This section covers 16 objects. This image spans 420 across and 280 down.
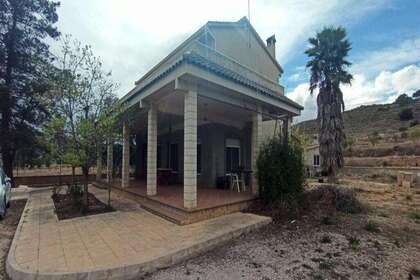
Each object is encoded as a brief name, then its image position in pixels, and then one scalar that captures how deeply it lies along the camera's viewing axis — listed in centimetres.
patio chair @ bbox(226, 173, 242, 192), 975
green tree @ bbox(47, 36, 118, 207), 679
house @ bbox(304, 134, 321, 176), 2566
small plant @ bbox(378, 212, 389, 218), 733
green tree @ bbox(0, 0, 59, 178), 1276
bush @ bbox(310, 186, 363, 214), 768
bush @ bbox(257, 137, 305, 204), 751
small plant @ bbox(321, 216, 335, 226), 623
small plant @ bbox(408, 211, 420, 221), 721
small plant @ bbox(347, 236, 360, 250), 481
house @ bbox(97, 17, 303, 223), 609
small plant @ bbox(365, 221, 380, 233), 583
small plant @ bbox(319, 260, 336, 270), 392
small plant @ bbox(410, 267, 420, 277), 378
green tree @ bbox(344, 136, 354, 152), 3416
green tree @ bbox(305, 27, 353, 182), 1678
